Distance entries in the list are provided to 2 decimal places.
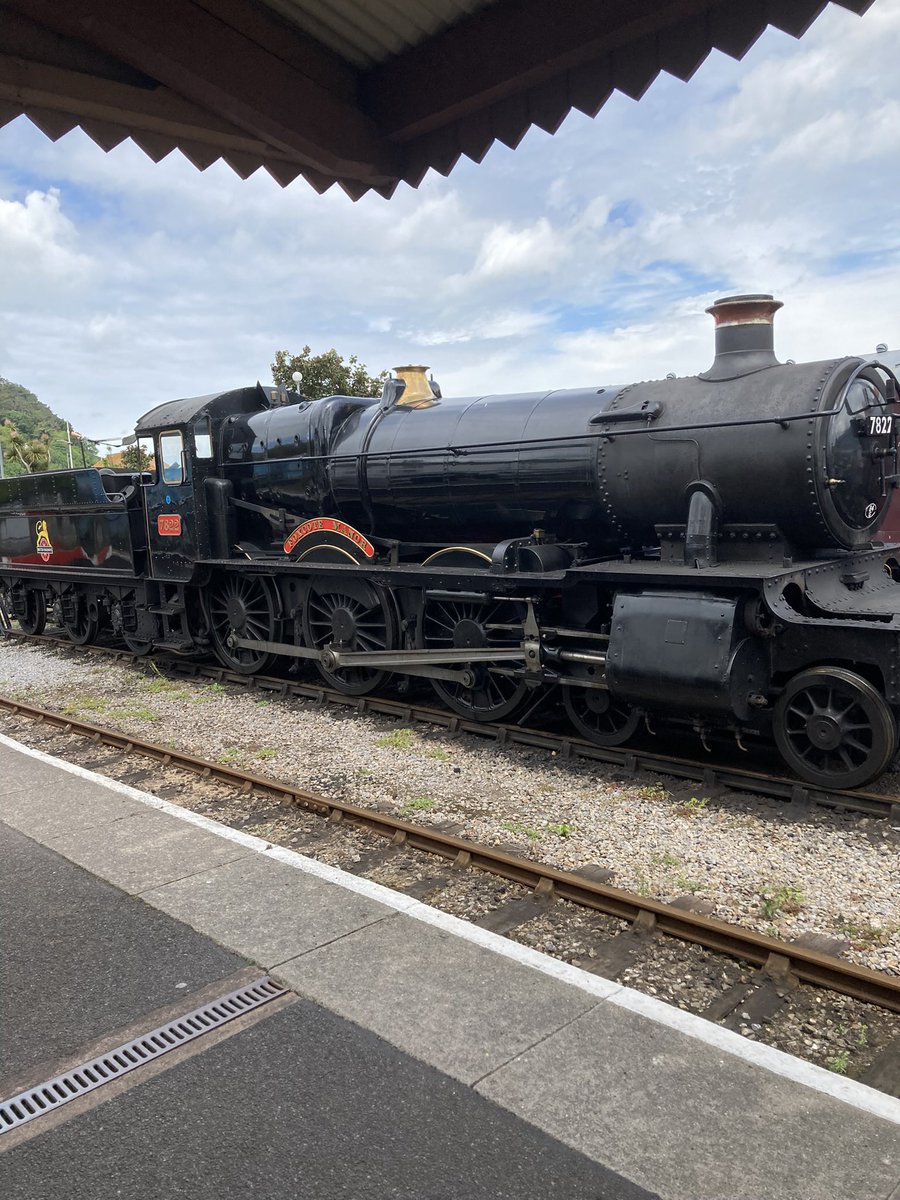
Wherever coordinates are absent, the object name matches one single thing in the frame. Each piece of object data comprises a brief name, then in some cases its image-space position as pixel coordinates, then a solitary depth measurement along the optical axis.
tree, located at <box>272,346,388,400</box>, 26.83
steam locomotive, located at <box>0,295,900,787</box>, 5.84
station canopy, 2.29
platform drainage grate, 3.02
